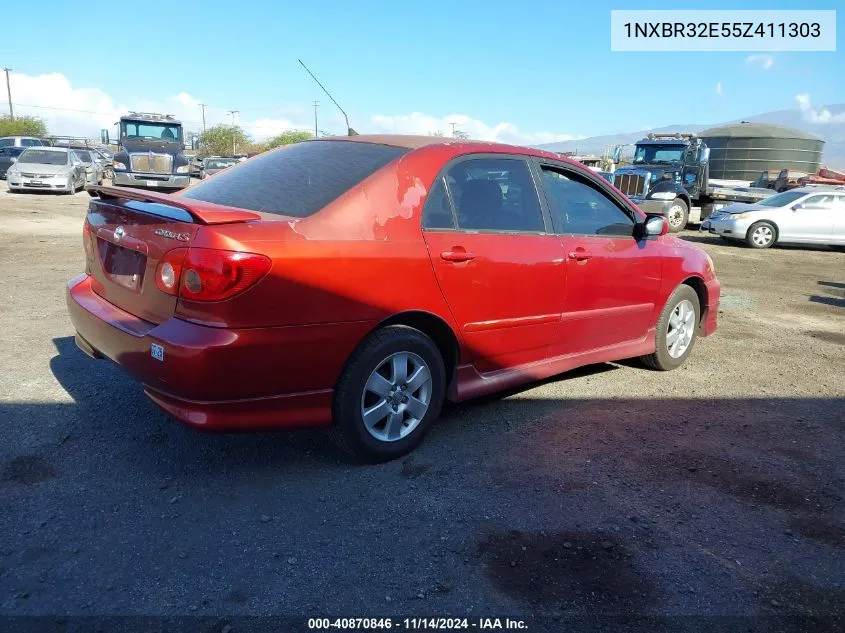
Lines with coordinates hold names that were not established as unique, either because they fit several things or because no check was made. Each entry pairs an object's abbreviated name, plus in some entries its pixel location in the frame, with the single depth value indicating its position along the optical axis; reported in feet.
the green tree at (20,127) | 229.66
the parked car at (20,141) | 108.27
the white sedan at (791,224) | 51.65
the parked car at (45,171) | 69.36
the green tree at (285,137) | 294.62
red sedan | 9.88
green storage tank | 139.33
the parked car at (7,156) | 97.75
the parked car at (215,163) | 128.16
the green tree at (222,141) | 300.40
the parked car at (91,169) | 80.89
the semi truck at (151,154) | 71.82
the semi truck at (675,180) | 59.67
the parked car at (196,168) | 85.97
